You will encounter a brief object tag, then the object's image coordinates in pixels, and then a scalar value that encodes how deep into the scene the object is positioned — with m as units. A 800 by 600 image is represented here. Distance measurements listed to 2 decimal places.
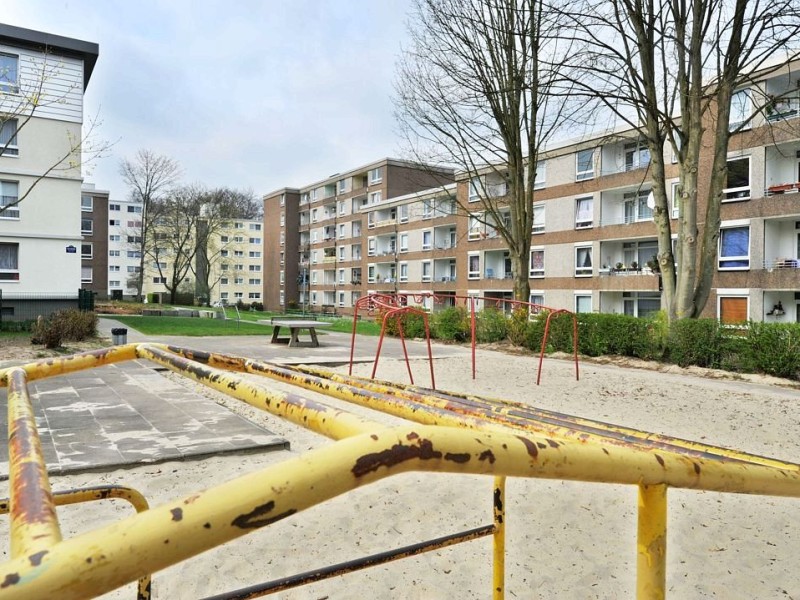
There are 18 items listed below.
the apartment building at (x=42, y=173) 22.70
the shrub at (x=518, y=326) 17.01
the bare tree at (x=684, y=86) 12.23
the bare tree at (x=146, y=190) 48.53
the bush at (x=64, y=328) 13.38
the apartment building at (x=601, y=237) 24.00
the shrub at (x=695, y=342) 12.72
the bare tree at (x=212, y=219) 55.41
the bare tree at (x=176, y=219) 52.72
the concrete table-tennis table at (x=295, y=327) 16.03
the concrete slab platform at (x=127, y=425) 5.16
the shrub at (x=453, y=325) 19.83
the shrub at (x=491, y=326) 18.55
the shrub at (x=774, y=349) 11.24
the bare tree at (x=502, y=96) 16.80
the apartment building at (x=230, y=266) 60.47
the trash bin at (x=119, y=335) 13.44
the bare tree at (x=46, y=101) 22.02
